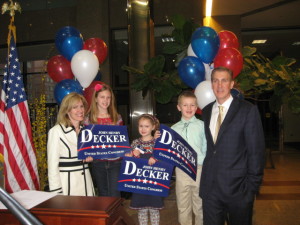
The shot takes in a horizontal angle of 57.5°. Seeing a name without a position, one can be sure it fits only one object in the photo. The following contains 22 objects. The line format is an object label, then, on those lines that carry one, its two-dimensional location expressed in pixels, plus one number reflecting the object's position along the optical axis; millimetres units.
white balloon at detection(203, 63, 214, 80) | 3344
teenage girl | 2645
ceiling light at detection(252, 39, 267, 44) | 9320
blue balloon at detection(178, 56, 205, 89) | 3156
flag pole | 2703
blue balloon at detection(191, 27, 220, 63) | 3094
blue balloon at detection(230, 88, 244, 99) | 3005
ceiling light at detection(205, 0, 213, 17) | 5982
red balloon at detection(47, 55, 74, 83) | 3469
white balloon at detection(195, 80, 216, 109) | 2951
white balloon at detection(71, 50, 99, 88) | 3217
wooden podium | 1054
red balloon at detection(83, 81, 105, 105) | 3305
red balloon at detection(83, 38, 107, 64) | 3574
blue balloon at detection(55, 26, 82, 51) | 3357
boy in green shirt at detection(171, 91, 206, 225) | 2566
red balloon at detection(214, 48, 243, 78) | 3068
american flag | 2810
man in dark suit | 2021
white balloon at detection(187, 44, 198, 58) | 3334
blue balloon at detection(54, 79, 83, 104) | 3265
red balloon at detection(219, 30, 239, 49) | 3393
